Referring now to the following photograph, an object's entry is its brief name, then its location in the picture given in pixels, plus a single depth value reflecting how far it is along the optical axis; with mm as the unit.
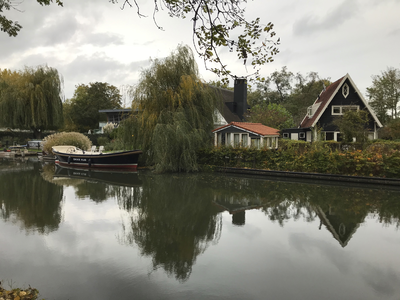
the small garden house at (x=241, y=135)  21234
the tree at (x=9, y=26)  7199
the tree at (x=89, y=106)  50375
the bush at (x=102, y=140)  35406
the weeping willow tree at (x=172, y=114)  18250
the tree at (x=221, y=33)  4645
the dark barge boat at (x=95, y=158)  19562
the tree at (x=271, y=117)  30719
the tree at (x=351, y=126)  21459
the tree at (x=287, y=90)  43375
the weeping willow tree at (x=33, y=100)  30469
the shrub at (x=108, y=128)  38562
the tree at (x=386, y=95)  37125
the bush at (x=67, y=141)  26094
